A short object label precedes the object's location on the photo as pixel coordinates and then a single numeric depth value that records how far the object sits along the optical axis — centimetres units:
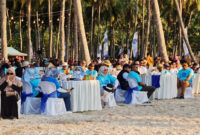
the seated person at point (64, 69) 1549
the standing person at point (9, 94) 1066
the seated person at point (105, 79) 1295
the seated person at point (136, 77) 1325
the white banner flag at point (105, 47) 2497
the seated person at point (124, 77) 1396
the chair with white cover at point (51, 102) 1125
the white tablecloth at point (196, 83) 1758
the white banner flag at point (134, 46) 2512
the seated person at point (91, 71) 1376
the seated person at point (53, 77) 1127
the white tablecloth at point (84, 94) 1177
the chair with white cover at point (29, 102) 1174
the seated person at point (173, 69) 1709
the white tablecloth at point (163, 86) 1523
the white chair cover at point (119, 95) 1446
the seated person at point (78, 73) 1259
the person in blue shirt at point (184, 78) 1581
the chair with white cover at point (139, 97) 1359
